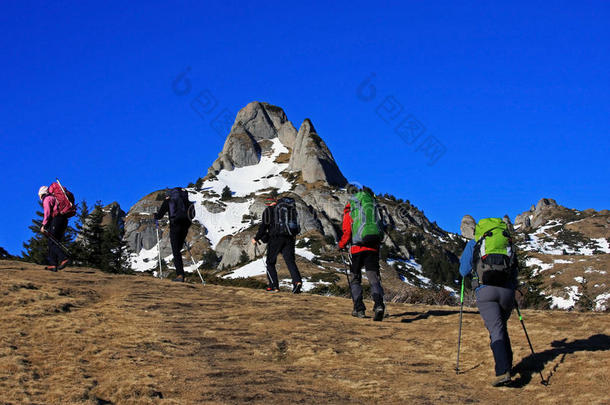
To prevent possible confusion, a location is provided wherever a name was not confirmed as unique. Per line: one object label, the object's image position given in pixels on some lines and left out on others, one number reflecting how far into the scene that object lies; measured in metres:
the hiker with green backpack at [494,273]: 7.42
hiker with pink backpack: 13.90
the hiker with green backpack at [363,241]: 10.58
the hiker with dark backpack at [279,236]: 14.25
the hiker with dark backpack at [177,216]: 14.56
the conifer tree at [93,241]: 37.94
